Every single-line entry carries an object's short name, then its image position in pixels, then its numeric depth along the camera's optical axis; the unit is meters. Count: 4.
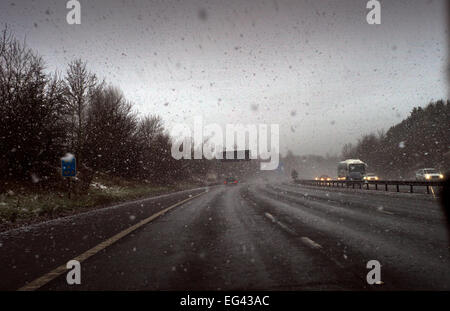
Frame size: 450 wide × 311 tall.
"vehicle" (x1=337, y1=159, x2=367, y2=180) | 42.34
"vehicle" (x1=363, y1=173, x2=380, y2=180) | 44.56
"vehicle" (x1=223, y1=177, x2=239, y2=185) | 67.14
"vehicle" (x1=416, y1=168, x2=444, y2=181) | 35.44
